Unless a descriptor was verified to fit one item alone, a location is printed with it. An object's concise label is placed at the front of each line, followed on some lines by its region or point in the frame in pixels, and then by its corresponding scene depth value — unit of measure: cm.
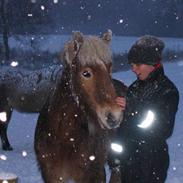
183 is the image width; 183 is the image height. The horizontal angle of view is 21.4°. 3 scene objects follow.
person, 433
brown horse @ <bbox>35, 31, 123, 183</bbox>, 431
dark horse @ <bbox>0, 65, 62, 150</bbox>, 1061
